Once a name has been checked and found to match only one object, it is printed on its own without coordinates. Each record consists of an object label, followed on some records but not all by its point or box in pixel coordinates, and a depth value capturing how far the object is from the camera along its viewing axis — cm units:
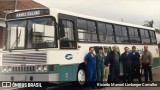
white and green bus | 810
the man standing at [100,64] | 927
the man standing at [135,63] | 1036
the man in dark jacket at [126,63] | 1021
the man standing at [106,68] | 982
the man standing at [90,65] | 889
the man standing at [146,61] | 1027
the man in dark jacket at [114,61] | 979
